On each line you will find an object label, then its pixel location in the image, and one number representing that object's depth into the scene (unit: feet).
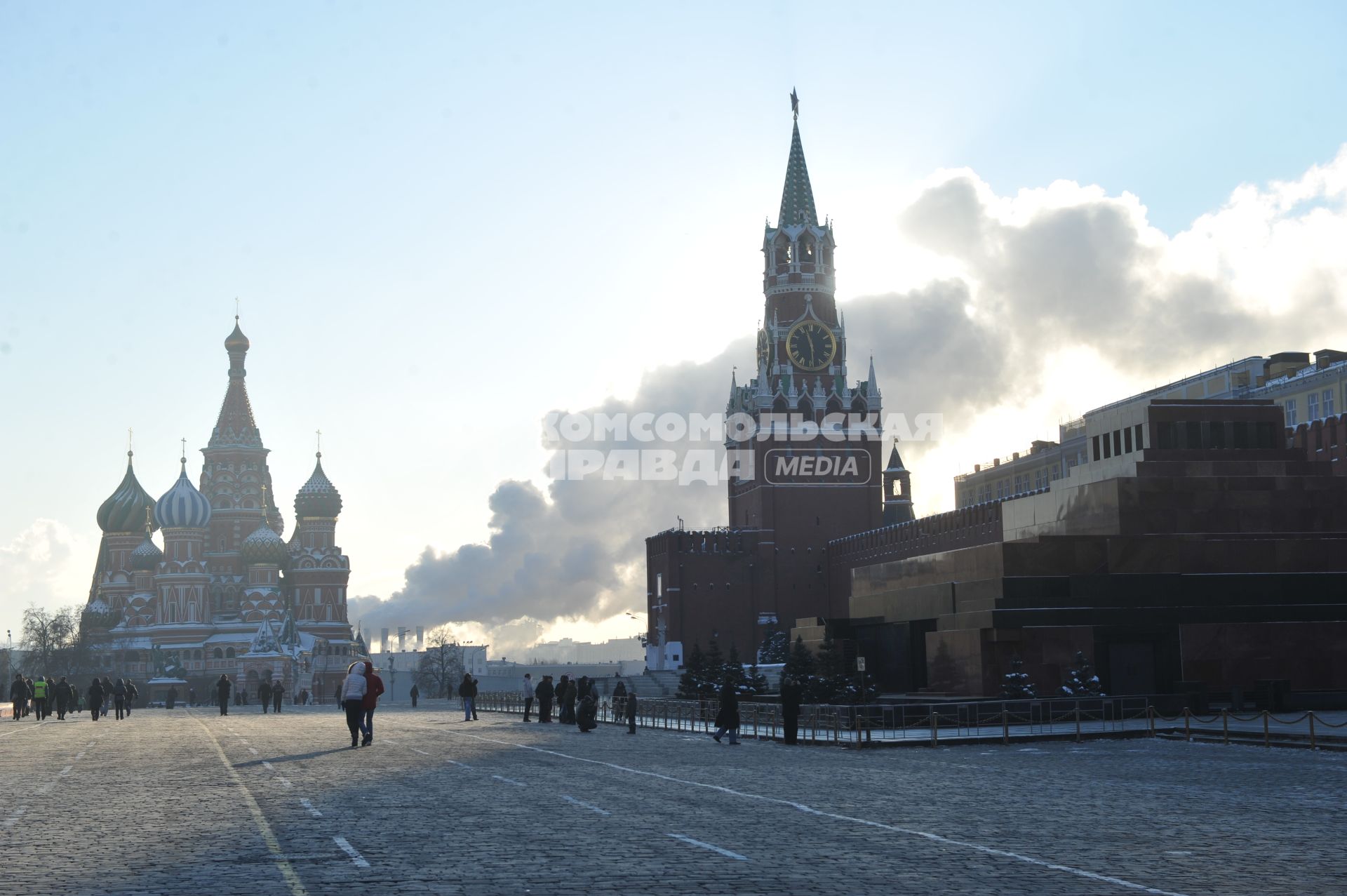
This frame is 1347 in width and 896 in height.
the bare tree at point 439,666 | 492.95
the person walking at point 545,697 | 134.72
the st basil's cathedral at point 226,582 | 436.35
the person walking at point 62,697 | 169.48
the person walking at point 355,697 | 90.38
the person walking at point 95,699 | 167.12
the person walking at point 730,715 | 98.58
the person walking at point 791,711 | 98.32
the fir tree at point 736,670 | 202.49
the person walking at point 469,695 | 142.20
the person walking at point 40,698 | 162.50
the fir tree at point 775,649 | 311.68
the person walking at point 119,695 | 172.30
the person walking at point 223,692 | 182.25
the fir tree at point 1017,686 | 132.16
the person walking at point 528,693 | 142.06
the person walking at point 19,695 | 167.22
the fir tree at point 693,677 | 212.84
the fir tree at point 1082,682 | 131.44
